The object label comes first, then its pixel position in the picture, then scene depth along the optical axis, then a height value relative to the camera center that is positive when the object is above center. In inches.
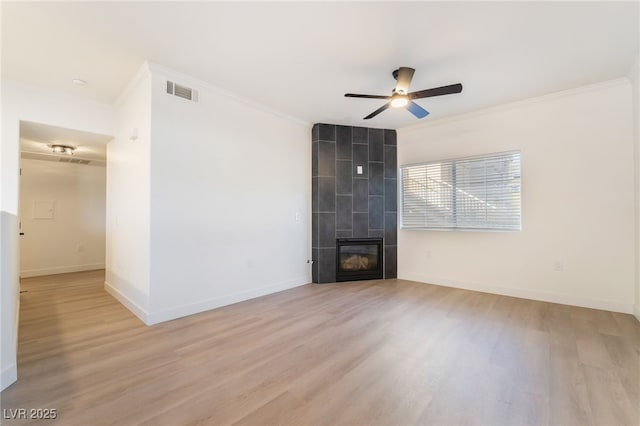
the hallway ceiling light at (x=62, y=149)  176.9 +44.2
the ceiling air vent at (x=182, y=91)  121.1 +57.9
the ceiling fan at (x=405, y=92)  109.5 +52.0
